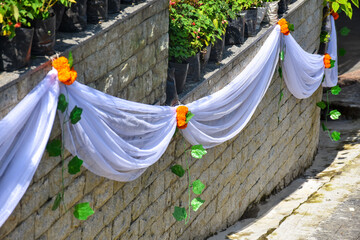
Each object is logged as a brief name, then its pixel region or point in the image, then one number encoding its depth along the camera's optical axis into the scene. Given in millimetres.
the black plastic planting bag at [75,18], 4196
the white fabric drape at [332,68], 8570
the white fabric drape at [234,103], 5508
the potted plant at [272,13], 7129
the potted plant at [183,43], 5422
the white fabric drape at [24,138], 3453
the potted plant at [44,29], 3768
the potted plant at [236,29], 6410
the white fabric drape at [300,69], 7297
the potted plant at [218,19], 5797
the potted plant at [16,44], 3564
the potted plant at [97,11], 4352
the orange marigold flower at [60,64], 3771
